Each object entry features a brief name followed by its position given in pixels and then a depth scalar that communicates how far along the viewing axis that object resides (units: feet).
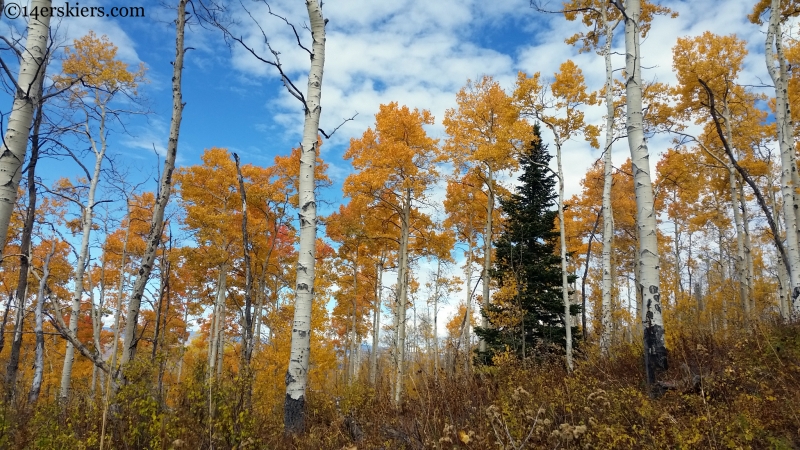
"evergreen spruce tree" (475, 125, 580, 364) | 36.11
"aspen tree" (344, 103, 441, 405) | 37.58
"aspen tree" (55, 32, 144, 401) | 34.01
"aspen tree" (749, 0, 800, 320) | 23.31
